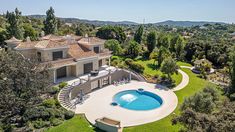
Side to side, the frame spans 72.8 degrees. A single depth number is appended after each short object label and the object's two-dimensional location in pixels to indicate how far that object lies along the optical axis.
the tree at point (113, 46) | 41.61
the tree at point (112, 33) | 61.25
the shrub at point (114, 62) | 34.23
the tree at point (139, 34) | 49.85
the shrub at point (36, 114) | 16.66
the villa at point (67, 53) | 24.34
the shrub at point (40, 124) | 16.23
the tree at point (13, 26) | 35.69
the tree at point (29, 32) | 41.81
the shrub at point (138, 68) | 32.49
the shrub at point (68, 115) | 18.26
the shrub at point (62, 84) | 22.75
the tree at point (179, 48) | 46.46
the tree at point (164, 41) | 47.69
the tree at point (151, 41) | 43.91
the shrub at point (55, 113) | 17.69
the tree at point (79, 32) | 58.66
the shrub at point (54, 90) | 21.47
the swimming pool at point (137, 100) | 22.54
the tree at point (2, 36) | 34.98
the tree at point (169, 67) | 28.88
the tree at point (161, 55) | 35.48
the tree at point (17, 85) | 14.93
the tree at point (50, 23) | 43.28
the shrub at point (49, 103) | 18.71
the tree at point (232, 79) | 23.68
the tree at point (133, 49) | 41.99
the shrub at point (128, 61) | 33.62
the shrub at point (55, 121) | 16.91
